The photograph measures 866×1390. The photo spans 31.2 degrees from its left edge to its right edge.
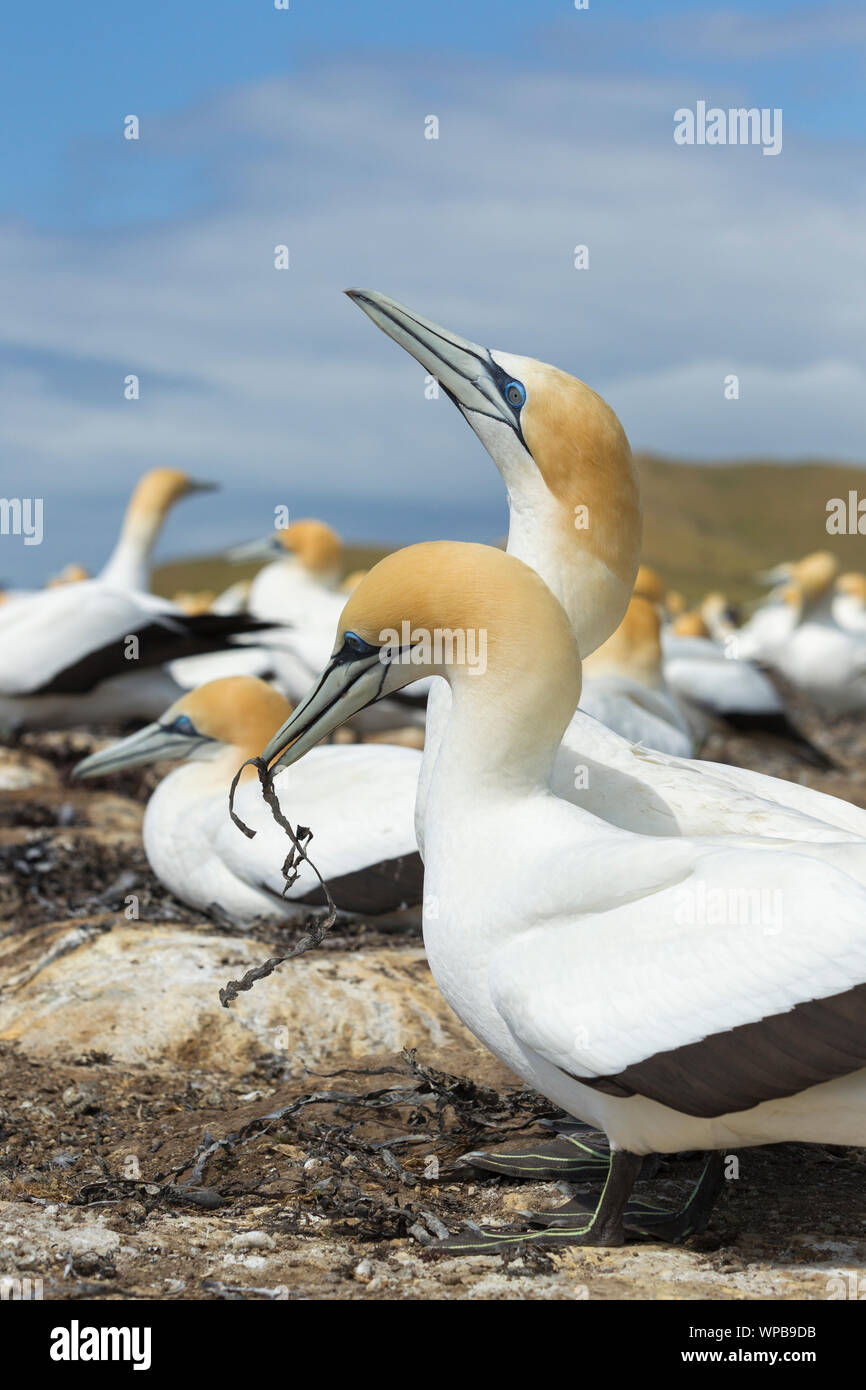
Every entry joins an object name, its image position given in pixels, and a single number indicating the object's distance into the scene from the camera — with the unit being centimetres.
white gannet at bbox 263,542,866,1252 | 318
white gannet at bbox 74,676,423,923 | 619
